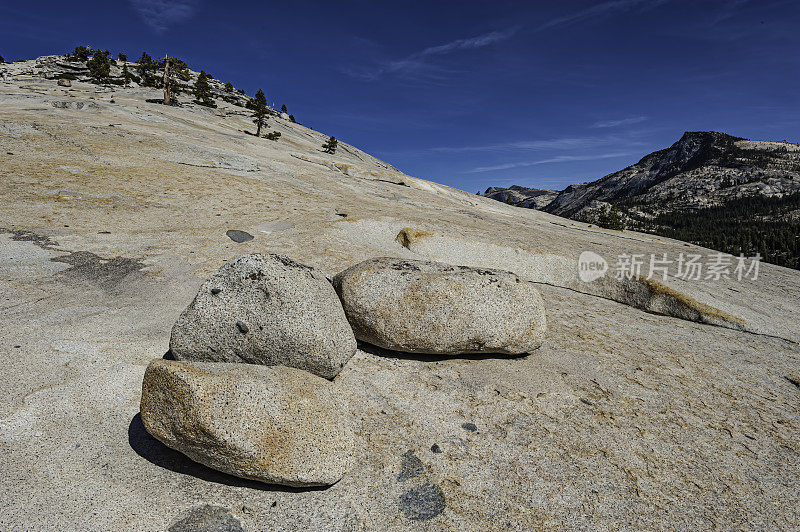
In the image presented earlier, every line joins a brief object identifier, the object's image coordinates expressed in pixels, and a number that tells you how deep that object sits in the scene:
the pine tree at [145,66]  96.62
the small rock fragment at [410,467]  4.96
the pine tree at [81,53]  107.07
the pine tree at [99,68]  74.31
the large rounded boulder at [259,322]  6.08
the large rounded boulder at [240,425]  4.39
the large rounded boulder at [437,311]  7.42
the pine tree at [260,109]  54.88
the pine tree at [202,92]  74.16
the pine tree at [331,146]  62.99
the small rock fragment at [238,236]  14.25
